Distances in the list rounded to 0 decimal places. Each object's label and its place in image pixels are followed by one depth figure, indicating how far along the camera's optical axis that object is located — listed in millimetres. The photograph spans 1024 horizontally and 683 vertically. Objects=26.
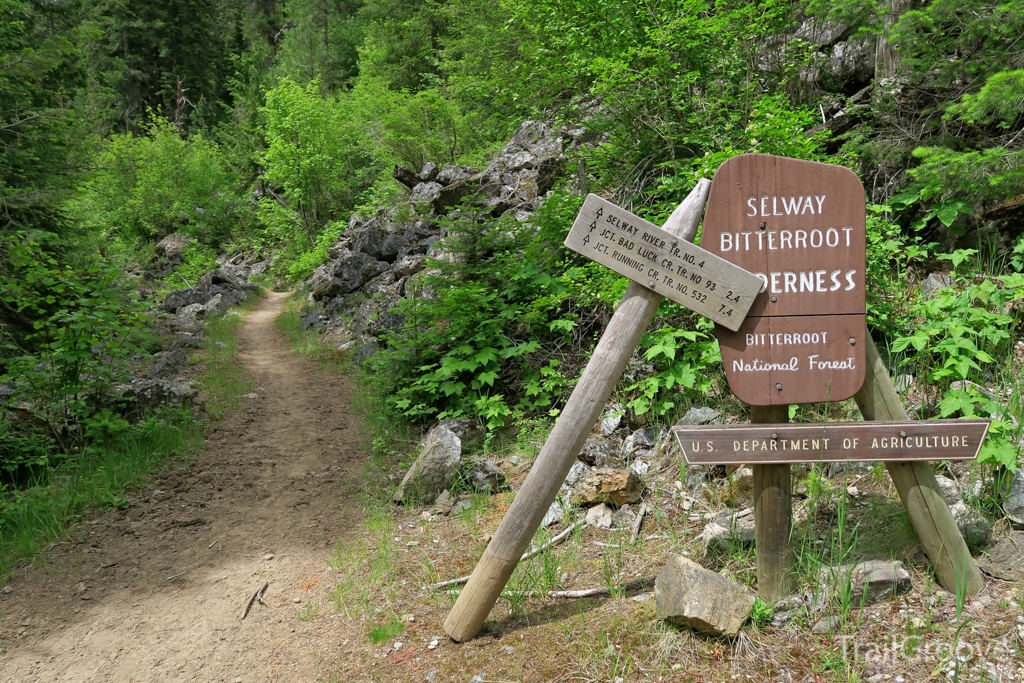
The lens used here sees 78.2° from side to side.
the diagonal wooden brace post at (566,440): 3234
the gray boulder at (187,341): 11875
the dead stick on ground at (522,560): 3978
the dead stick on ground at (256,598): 4213
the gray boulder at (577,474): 4910
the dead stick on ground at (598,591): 3586
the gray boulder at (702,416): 4871
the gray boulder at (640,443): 5137
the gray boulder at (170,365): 9664
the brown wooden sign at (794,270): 2967
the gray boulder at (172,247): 23250
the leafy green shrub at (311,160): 20312
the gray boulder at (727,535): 3523
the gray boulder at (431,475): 5527
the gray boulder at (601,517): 4391
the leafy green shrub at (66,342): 6535
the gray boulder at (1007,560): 3129
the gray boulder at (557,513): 4559
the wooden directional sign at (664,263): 3022
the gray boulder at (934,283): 5188
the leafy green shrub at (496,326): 6559
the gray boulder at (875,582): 3057
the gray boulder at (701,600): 2965
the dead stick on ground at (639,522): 4119
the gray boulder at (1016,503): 3355
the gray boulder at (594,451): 5180
